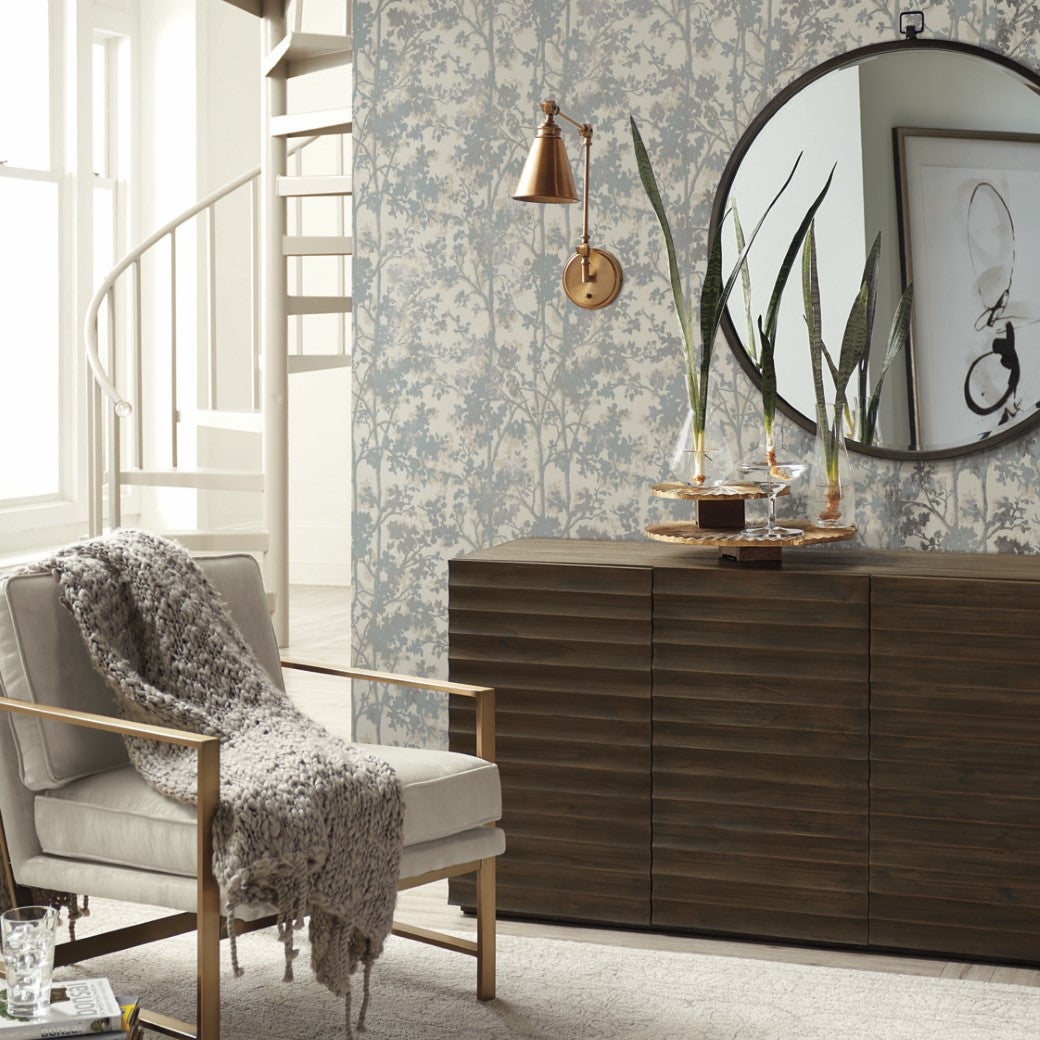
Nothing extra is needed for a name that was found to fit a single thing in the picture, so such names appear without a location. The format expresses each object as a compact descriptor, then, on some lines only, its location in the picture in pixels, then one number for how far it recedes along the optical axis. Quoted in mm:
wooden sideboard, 2752
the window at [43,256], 5855
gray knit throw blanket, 2186
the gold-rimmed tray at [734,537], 2912
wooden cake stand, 2941
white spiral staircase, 4895
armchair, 2236
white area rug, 2473
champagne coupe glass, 3008
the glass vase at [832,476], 3174
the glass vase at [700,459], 3209
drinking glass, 1908
